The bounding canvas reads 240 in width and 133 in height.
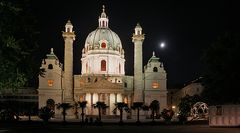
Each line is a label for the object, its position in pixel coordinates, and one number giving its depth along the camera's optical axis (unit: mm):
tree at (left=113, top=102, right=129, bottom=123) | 58711
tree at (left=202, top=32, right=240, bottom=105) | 36874
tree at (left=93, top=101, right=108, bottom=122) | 63325
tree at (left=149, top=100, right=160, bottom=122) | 60164
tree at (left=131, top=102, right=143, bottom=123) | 60361
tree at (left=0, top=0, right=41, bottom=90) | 22738
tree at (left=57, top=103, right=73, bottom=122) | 59139
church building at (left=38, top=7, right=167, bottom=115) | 76712
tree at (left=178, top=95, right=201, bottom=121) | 46221
